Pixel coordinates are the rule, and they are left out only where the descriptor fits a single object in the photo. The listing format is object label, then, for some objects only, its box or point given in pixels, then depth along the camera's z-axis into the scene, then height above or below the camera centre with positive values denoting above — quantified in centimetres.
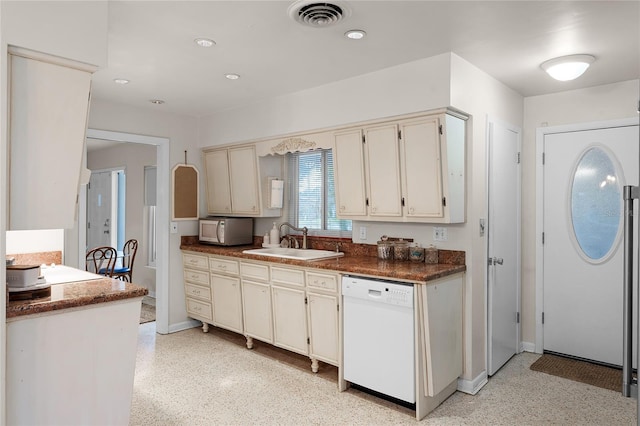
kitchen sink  387 -38
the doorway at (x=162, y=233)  468 -23
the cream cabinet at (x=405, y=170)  305 +33
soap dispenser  448 -25
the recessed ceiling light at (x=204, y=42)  272 +109
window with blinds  428 +19
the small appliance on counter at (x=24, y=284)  198 -34
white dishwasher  278 -84
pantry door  349 -29
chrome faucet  430 -19
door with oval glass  362 -23
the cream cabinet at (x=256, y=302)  386 -84
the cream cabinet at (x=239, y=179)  449 +36
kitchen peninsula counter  187 -67
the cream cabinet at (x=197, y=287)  457 -82
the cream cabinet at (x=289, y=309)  355 -82
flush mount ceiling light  297 +104
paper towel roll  449 +19
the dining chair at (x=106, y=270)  553 -76
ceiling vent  224 +108
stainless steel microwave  456 -20
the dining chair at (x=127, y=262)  580 -75
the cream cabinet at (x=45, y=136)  186 +34
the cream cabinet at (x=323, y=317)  329 -82
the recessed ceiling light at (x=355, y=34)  258 +108
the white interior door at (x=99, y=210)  749 +3
